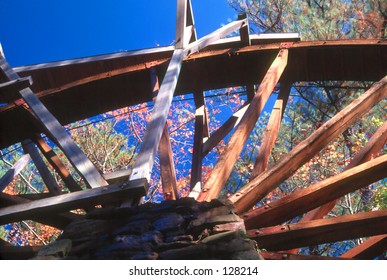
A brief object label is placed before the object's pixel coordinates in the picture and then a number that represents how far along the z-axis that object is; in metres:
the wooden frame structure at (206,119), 3.04
